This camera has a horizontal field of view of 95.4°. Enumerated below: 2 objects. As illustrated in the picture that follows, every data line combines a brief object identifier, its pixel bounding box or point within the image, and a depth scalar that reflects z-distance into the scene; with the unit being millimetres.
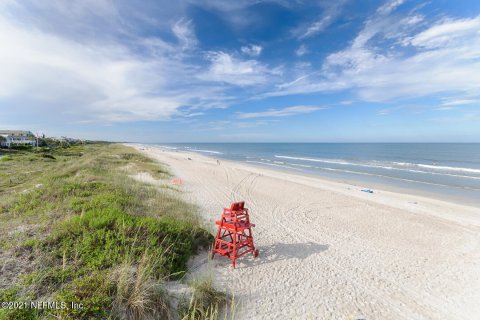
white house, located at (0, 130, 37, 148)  59606
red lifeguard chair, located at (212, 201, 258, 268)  5261
